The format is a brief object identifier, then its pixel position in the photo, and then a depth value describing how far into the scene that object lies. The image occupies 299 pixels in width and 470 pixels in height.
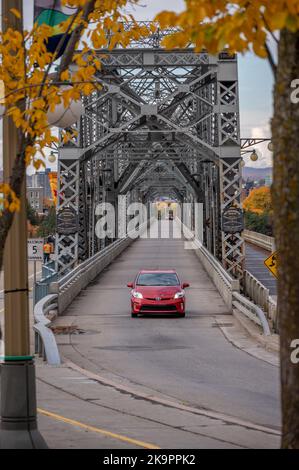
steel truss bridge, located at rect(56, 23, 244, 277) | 39.16
